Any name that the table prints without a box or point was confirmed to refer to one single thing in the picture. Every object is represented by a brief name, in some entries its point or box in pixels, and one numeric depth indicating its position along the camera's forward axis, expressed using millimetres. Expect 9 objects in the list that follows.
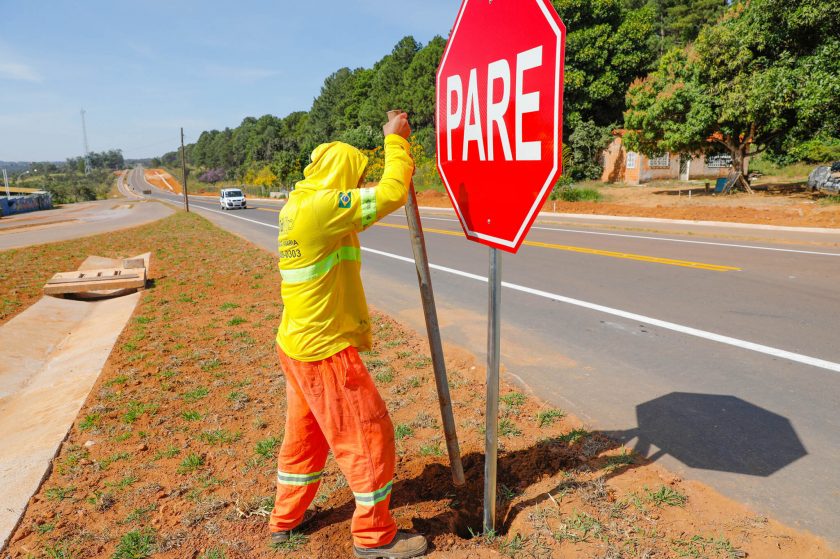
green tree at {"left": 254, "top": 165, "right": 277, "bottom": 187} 67788
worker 2234
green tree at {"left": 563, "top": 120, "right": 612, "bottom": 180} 32281
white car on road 39000
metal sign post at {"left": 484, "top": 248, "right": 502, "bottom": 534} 2191
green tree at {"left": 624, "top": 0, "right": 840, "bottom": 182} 17609
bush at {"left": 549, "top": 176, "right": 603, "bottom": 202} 24734
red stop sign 1731
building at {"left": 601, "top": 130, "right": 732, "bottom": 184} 32312
